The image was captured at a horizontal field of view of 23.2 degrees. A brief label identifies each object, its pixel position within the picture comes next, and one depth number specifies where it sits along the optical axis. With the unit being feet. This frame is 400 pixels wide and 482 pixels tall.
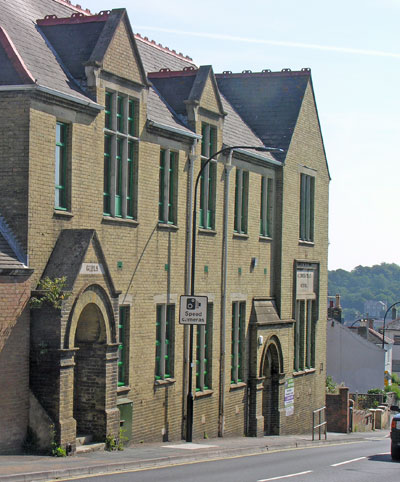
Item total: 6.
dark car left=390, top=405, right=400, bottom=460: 79.00
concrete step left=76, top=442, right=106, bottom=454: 66.86
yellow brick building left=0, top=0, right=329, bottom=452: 64.90
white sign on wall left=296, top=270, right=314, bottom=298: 118.54
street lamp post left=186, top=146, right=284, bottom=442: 79.51
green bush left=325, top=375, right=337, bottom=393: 159.88
